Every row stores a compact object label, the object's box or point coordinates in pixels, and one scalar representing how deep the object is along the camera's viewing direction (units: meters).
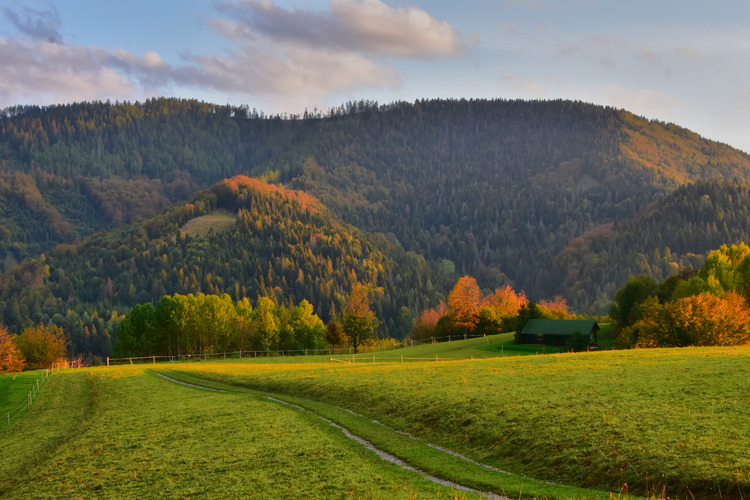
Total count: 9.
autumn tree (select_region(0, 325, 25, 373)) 110.31
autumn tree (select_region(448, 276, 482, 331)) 146.75
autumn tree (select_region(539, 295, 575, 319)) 138.75
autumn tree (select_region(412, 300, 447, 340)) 158.06
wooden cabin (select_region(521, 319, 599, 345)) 118.25
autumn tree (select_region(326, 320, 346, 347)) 147.25
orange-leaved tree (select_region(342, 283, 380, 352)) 143.50
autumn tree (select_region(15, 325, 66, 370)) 133.40
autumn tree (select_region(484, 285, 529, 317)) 167.15
